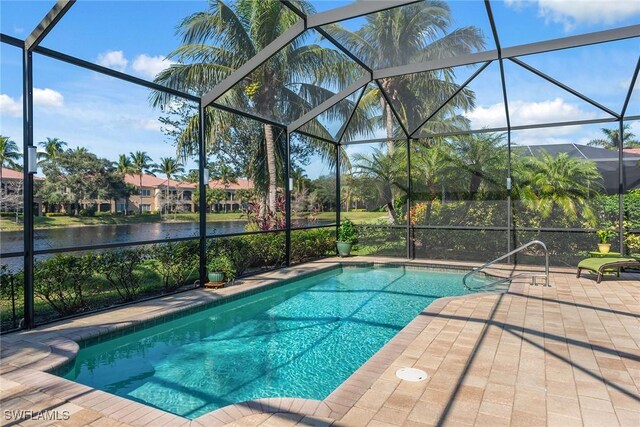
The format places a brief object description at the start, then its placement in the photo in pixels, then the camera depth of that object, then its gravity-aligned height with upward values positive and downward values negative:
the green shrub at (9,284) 4.69 -0.83
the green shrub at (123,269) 5.92 -0.86
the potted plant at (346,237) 11.34 -0.76
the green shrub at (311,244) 10.44 -0.90
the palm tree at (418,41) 7.27 +3.29
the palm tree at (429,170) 11.18 +1.18
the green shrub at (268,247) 8.93 -0.83
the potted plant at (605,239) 8.41 -0.66
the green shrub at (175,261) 6.72 -0.85
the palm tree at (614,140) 8.83 +1.69
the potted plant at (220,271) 7.11 -1.07
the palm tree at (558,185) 9.54 +0.63
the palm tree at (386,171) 12.23 +1.30
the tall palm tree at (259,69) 11.42 +4.48
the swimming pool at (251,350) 3.77 -1.68
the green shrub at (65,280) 5.13 -0.89
